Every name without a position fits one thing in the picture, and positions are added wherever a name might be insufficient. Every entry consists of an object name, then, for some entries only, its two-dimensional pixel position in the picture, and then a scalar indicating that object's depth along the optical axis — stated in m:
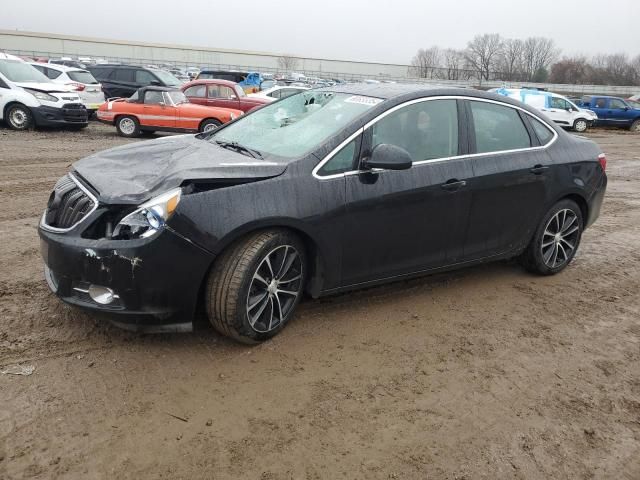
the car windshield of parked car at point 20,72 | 14.77
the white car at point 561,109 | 24.23
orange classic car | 14.71
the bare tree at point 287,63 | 90.81
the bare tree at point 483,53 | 99.25
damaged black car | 3.35
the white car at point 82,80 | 17.28
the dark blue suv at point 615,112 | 26.52
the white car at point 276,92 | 19.44
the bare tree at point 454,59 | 100.31
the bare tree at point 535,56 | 99.19
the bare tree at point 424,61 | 95.88
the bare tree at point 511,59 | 98.40
